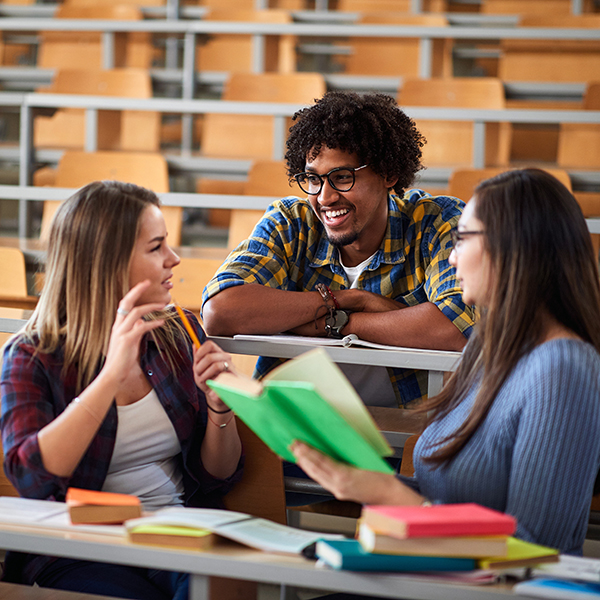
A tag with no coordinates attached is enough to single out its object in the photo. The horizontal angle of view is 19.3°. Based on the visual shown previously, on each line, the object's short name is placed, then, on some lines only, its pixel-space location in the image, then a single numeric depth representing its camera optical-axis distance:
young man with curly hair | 3.39
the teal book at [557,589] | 2.43
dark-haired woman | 2.79
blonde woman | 3.00
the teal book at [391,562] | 2.56
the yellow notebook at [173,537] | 2.73
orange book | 2.79
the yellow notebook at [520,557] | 2.58
